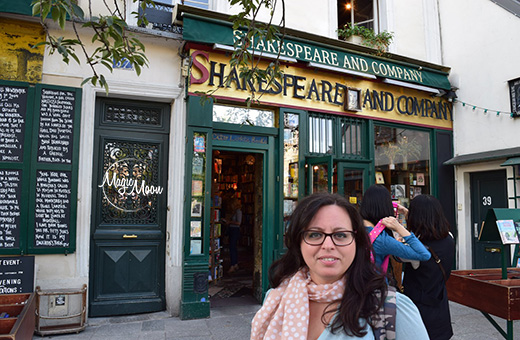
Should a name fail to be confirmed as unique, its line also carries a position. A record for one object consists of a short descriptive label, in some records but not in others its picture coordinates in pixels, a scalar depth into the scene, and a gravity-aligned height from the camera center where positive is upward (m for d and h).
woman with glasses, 1.35 -0.40
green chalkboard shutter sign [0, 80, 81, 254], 4.91 +0.33
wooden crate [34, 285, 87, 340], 4.71 -1.71
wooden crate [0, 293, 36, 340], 2.68 -1.10
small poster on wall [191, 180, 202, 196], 5.70 +0.06
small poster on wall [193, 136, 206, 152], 5.76 +0.77
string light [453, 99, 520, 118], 7.12 +1.83
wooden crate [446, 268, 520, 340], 3.26 -0.98
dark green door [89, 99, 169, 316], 5.48 -0.29
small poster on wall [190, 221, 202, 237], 5.61 -0.58
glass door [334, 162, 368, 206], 6.88 +0.26
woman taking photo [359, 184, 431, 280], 2.71 -0.31
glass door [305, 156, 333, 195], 6.54 +0.32
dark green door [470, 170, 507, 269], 7.41 -0.21
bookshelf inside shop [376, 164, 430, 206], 7.68 +0.27
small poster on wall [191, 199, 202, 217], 5.66 -0.26
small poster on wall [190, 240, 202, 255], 5.59 -0.87
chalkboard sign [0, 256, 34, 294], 4.55 -1.08
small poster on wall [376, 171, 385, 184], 7.48 +0.31
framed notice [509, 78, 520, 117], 7.08 +1.98
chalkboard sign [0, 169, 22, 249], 4.86 -0.25
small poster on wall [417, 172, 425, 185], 8.14 +0.32
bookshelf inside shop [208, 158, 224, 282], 7.07 -1.01
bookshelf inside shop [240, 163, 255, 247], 10.87 -0.38
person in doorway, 8.86 -1.02
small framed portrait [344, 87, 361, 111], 7.04 +1.86
